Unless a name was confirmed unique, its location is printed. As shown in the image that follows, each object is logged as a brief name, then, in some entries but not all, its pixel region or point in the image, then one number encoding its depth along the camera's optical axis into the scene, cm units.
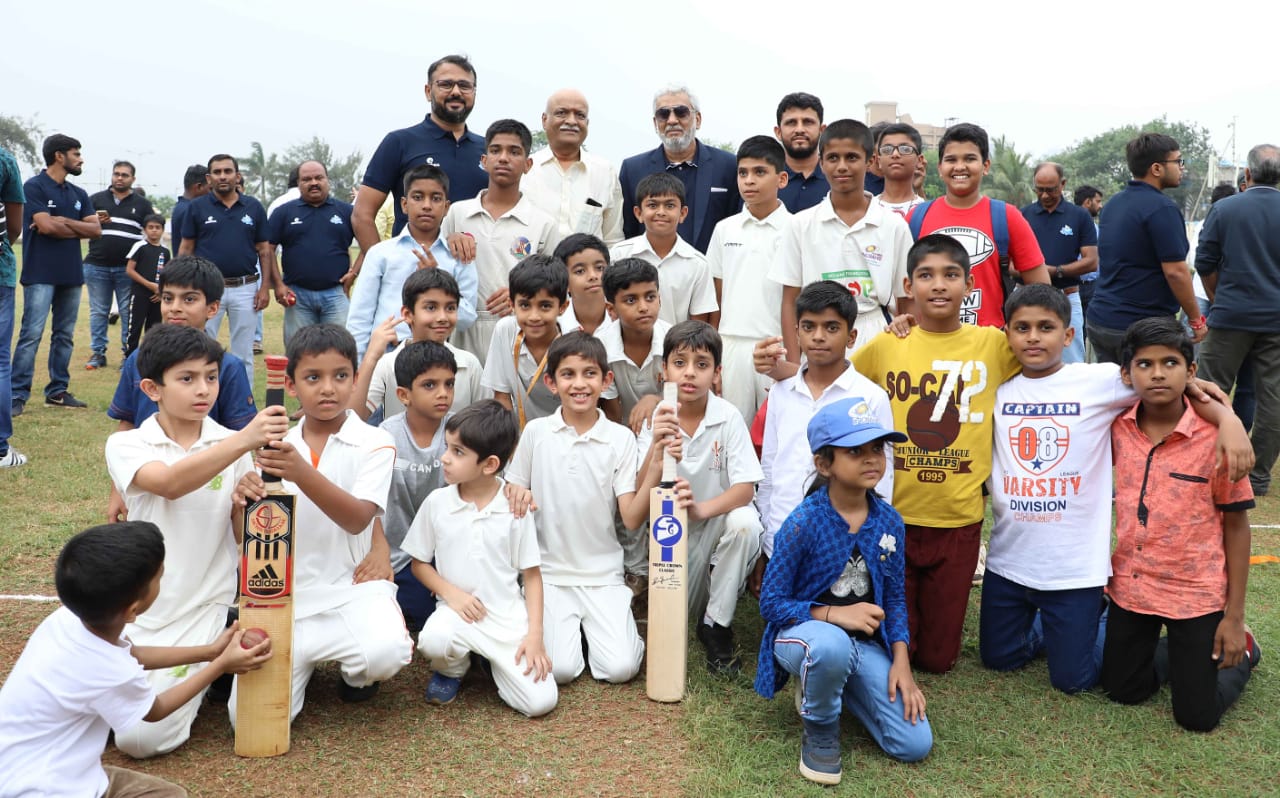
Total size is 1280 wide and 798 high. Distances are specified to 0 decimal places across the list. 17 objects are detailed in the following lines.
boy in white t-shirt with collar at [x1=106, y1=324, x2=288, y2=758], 332
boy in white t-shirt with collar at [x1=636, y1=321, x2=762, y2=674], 397
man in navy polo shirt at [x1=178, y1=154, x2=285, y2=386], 860
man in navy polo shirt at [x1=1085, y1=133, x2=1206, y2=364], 616
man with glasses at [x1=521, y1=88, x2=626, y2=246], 533
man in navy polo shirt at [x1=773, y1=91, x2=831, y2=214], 566
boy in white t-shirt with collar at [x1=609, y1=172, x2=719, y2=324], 484
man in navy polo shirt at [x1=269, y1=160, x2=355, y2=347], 819
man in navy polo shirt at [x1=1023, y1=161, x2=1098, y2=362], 851
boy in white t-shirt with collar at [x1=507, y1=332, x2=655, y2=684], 398
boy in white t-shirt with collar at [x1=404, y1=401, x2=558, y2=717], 361
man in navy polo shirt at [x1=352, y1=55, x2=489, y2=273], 555
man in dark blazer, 543
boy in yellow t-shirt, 394
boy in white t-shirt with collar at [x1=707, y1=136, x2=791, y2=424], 491
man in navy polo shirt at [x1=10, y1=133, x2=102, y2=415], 823
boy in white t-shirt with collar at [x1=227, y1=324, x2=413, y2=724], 347
